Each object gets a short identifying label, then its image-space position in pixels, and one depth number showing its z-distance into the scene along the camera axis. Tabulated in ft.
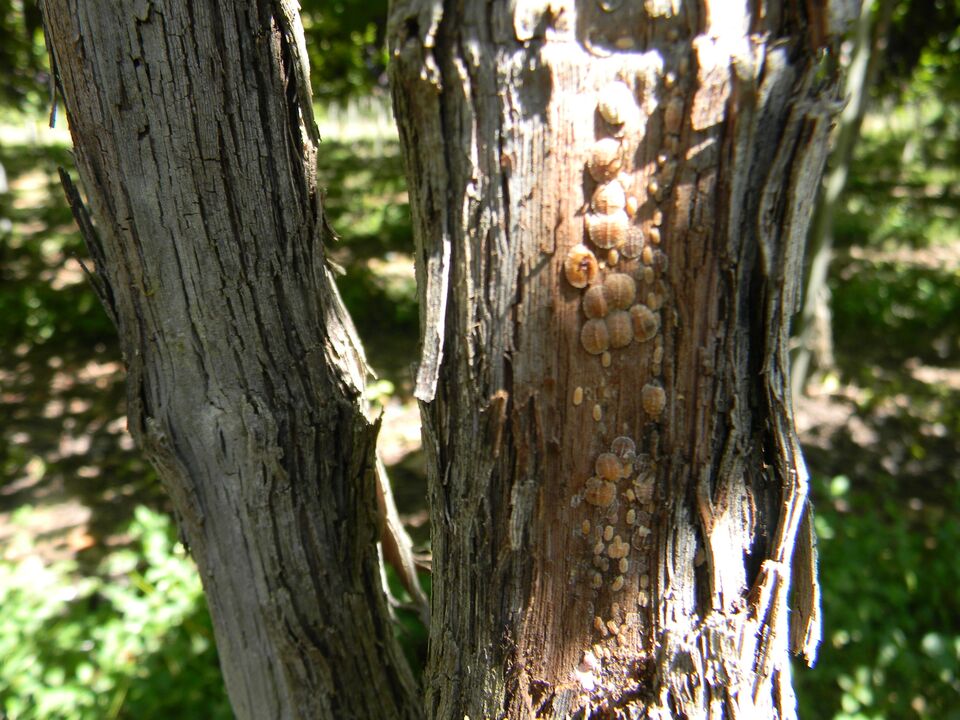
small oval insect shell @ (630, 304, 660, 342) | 0.29
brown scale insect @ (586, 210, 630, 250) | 0.28
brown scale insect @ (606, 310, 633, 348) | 0.29
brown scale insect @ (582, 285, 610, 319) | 0.29
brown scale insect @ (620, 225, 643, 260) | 0.28
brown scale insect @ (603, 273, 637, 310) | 0.29
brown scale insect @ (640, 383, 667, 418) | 0.30
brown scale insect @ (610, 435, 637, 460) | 0.30
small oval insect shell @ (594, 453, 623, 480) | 0.30
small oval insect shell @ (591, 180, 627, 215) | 0.28
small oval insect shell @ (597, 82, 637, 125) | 0.27
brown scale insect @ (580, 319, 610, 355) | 0.29
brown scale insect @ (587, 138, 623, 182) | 0.27
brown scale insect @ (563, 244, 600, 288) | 0.28
